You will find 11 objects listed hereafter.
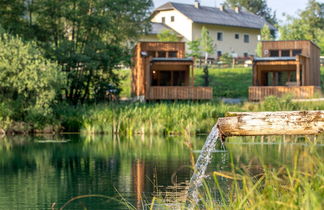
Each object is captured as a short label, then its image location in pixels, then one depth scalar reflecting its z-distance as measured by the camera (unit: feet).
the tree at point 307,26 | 221.87
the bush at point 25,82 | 108.27
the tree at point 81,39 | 131.75
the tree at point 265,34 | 218.26
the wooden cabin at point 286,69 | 136.26
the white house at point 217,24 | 232.94
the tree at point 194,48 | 199.82
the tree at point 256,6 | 348.59
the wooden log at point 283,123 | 26.53
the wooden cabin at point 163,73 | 137.49
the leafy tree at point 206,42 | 208.65
